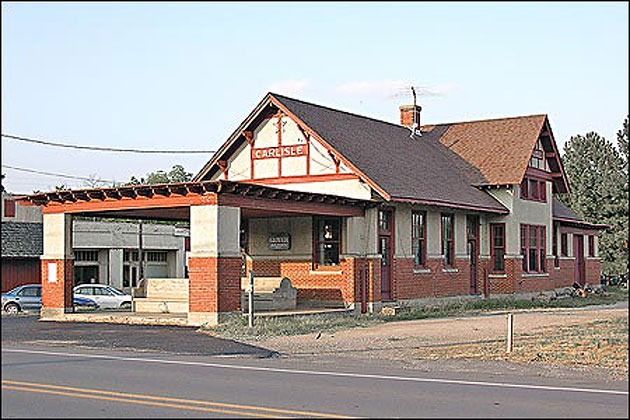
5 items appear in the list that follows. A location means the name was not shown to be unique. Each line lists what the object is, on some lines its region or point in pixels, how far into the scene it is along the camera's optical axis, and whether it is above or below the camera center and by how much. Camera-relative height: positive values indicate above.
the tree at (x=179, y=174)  97.25 +7.96
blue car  38.25 -2.08
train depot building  26.03 +1.26
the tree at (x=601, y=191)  42.09 +2.83
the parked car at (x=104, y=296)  40.50 -2.07
